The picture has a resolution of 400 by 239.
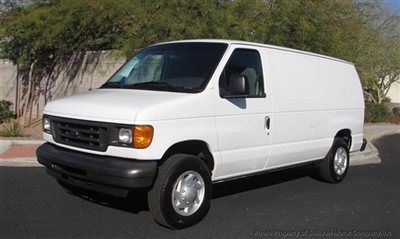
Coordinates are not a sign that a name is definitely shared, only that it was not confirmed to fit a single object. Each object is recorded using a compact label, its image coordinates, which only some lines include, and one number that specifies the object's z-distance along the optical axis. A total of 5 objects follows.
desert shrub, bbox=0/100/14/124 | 16.13
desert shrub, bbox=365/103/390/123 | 24.02
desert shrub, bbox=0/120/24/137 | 12.70
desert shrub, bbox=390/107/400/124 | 25.01
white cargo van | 5.35
